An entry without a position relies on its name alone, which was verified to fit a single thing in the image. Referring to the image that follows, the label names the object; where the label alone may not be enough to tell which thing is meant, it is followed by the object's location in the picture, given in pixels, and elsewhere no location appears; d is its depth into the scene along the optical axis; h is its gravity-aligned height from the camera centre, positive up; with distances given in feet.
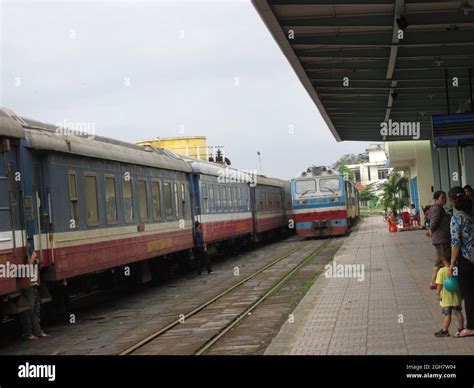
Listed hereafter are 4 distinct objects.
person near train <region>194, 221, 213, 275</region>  72.95 -3.52
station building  40.01 +9.18
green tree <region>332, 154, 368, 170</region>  541.34 +31.58
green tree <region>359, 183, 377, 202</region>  304.01 +3.43
